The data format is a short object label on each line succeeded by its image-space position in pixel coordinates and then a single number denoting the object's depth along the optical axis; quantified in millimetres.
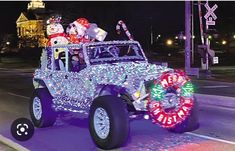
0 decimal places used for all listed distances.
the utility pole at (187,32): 28656
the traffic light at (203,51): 29297
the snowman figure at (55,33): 11992
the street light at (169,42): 104000
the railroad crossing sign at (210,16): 28203
